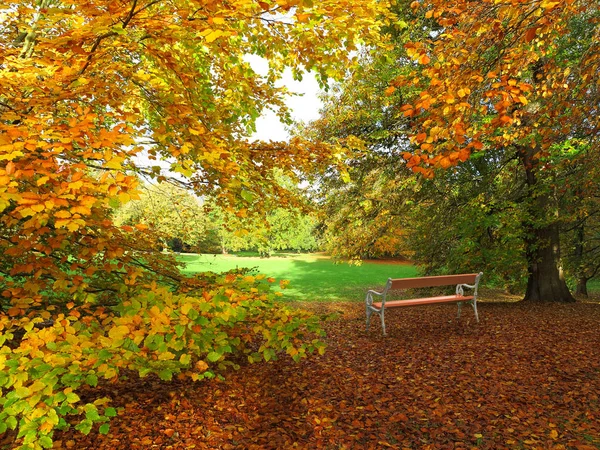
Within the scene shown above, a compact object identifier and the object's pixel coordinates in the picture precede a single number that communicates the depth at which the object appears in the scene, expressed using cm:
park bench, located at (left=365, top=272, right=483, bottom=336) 590
